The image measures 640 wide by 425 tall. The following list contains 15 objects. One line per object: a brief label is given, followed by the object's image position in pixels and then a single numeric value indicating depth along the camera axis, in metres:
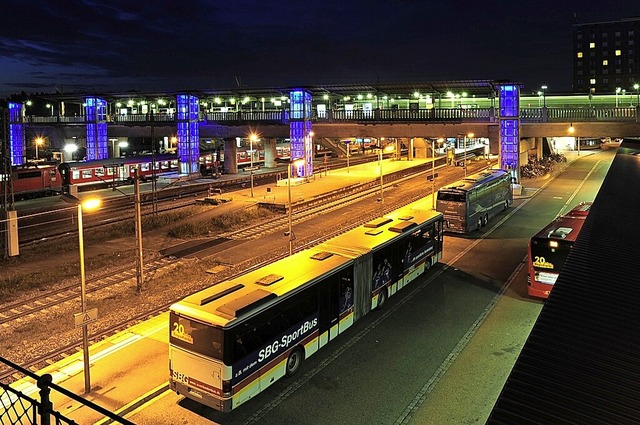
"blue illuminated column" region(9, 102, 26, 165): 79.94
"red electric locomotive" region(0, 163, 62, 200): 47.25
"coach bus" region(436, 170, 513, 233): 31.13
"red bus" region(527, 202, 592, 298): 18.88
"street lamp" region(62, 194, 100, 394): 13.48
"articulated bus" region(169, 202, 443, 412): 12.24
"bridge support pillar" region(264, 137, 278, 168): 75.94
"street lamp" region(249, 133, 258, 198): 76.27
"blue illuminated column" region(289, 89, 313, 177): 59.38
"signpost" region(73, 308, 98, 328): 13.43
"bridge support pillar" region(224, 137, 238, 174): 69.06
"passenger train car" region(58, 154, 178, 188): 53.25
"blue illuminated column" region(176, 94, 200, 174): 64.81
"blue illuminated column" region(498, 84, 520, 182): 48.41
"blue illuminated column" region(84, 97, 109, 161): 75.19
